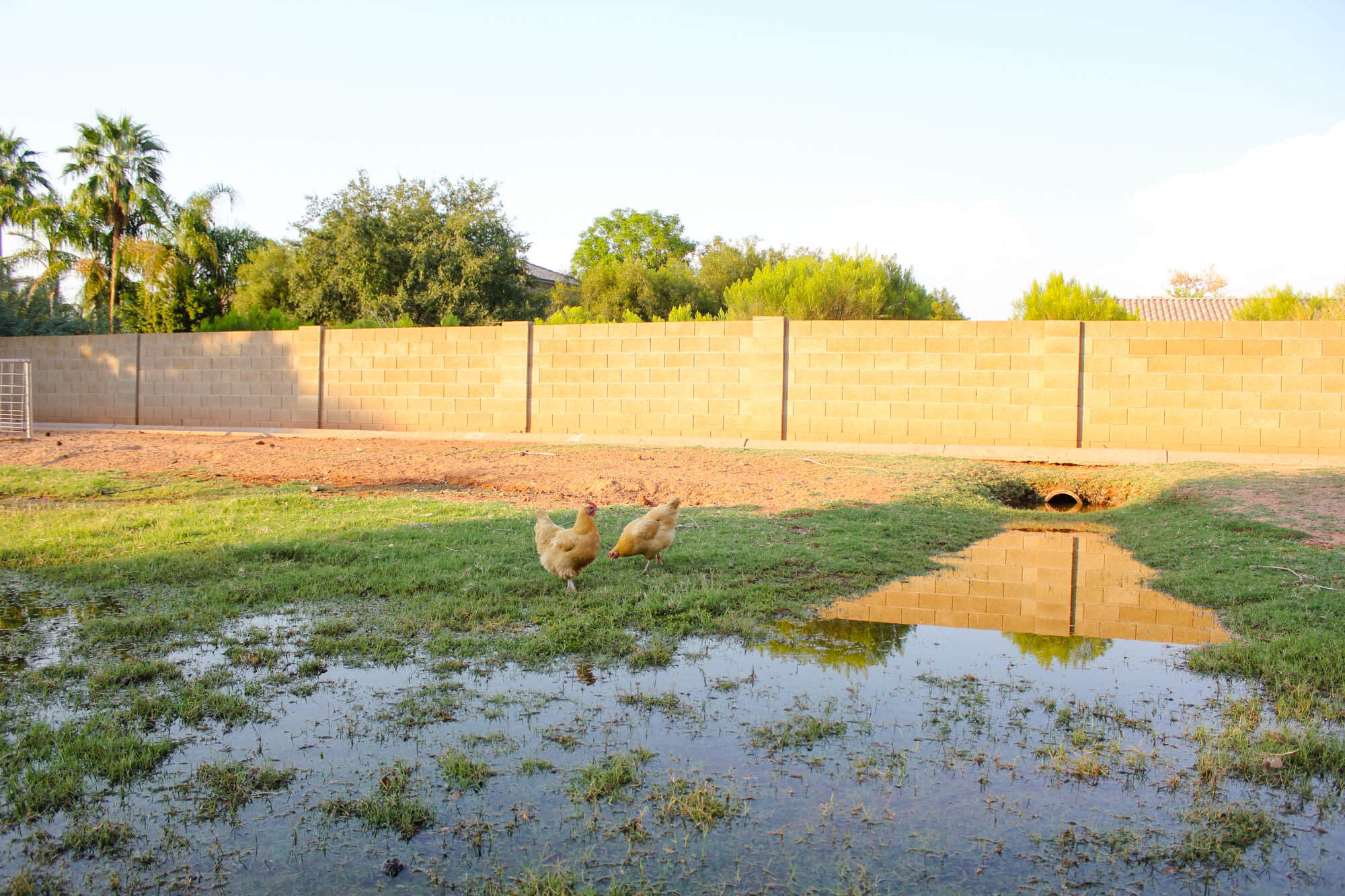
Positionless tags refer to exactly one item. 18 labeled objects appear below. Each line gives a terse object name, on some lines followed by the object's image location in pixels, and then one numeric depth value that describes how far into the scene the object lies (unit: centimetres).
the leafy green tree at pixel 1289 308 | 2169
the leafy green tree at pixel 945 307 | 3364
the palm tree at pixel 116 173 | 3094
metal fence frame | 2047
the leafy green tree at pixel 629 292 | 3331
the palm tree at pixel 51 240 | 3006
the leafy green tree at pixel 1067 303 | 2192
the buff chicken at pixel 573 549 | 598
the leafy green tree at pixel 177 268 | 3114
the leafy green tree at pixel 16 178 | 2981
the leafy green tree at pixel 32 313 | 2809
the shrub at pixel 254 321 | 2344
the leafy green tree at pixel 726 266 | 3912
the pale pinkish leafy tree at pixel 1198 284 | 5022
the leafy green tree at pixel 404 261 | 2953
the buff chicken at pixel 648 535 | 646
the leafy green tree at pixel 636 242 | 4981
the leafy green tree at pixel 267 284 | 3469
